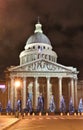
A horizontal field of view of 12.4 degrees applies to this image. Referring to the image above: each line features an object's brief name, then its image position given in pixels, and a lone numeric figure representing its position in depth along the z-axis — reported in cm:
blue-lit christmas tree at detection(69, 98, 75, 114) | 8835
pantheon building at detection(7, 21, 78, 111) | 10288
